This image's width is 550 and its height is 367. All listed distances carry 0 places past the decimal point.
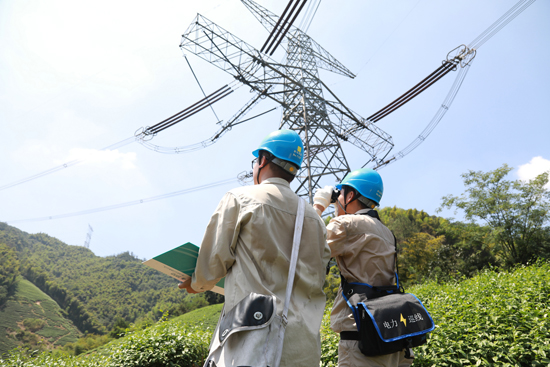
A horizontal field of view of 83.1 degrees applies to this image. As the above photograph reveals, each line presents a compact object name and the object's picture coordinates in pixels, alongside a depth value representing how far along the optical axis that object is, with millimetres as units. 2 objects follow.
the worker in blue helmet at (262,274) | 1296
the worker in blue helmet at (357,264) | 2035
